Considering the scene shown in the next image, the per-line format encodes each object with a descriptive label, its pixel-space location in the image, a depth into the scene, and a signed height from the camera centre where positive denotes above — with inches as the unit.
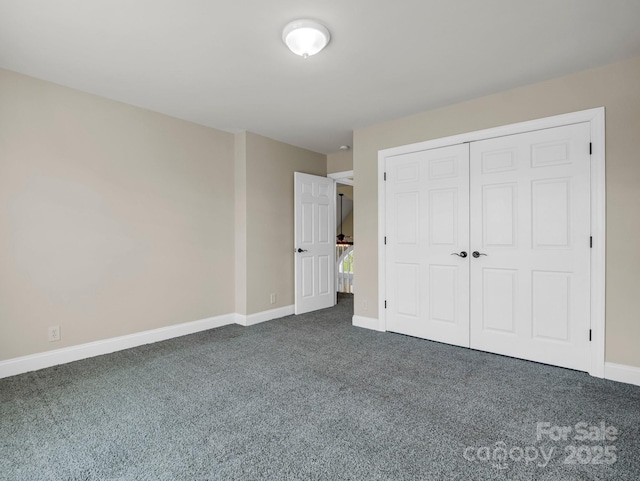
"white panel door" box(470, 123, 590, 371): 110.7 -3.2
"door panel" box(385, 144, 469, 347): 135.2 -3.2
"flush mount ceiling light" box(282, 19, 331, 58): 83.7 +51.7
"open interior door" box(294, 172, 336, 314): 191.0 -2.6
